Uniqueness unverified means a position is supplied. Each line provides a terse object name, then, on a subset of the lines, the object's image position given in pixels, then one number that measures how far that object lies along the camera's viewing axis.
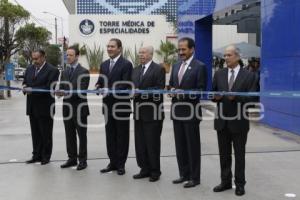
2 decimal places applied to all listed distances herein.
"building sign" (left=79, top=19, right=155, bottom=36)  35.36
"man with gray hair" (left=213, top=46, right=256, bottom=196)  4.44
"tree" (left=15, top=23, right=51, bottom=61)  25.54
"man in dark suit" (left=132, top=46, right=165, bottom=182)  5.01
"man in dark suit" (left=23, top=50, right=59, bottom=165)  5.76
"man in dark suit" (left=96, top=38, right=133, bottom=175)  5.26
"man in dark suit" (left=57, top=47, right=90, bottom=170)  5.51
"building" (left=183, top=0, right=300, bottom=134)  8.06
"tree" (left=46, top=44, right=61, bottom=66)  52.57
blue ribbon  4.39
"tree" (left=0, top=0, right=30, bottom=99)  21.33
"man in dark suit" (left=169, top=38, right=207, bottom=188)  4.72
